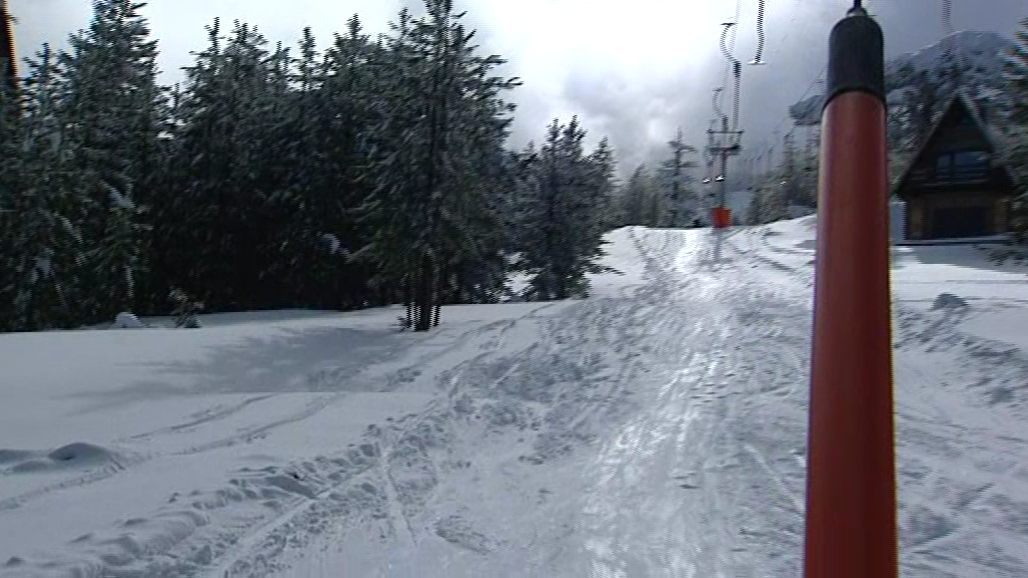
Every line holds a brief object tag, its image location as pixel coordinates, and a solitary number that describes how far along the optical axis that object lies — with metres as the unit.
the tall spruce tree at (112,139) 36.88
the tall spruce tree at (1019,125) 19.56
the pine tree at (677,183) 104.19
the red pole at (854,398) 1.56
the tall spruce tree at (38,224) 32.81
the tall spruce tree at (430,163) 23.45
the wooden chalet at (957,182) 39.75
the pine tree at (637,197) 144.75
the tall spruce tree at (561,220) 40.47
